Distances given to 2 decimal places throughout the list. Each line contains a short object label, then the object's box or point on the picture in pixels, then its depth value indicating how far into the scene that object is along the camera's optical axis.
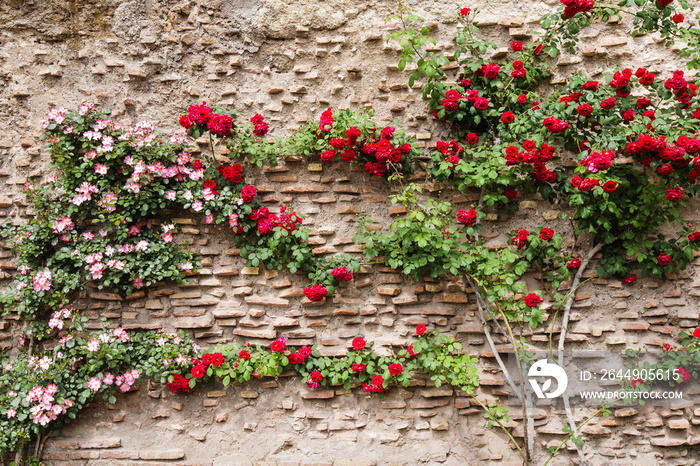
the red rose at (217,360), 2.89
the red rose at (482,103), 2.95
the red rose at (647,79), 2.77
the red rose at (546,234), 2.87
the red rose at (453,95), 2.95
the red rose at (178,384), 2.91
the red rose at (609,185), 2.65
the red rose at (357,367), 2.88
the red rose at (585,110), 2.77
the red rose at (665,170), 2.77
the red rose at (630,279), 2.97
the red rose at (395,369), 2.84
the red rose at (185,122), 2.94
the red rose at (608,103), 2.80
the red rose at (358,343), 2.93
